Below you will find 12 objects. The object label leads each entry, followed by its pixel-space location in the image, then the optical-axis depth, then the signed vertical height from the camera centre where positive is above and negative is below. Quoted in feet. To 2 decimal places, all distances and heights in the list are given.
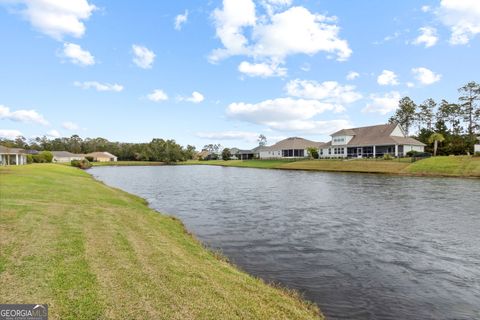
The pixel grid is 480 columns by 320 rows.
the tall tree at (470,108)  244.42 +37.19
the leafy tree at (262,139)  529.86 +30.98
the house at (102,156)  467.11 +3.11
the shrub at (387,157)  195.85 -0.08
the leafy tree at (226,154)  441.68 +4.63
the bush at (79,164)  291.79 -4.78
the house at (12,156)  191.68 +1.99
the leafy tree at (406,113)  279.69 +38.42
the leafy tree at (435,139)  210.59 +11.84
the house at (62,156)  385.40 +3.51
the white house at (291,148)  313.73 +9.44
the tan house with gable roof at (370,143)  212.64 +9.82
